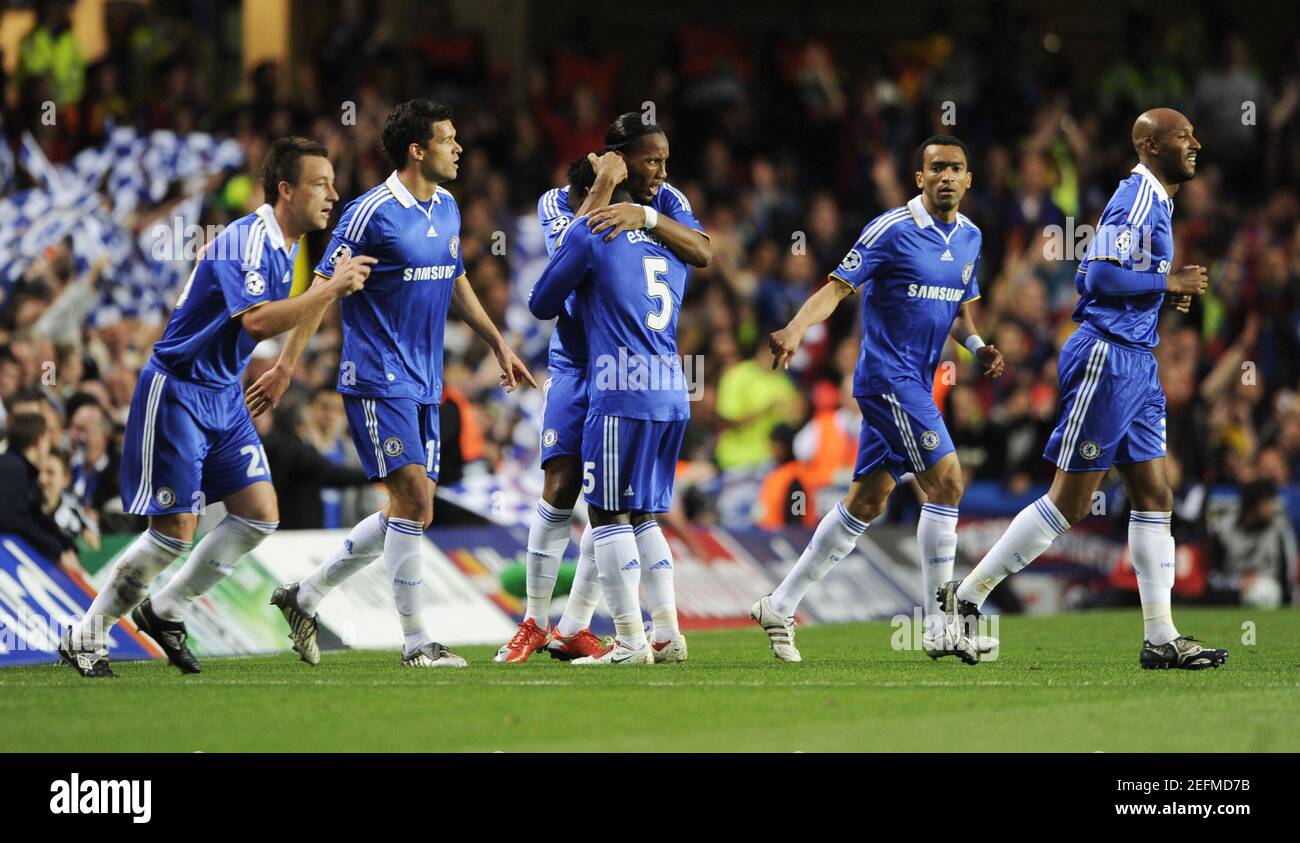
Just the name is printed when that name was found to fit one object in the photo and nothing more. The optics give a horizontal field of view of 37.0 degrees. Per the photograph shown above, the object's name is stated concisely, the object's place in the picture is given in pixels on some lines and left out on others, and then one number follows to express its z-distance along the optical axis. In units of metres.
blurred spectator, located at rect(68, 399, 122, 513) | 13.57
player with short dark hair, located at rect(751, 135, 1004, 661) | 10.45
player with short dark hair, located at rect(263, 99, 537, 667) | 9.70
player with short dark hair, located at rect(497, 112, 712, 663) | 9.88
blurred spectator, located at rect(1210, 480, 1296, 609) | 17.06
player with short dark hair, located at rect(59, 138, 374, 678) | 9.20
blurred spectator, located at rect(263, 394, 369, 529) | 13.81
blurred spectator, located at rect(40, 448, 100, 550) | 11.72
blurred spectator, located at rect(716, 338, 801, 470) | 18.30
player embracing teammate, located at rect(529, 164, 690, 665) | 9.74
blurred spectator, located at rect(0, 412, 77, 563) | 11.28
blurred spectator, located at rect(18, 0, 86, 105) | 19.34
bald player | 9.95
